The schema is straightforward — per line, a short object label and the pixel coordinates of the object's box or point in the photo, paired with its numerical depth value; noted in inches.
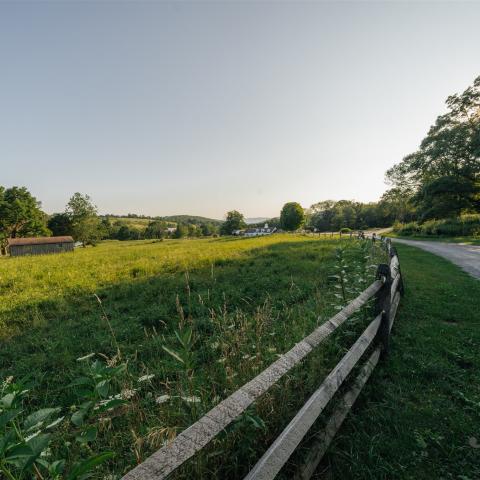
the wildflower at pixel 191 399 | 76.7
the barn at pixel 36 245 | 1686.8
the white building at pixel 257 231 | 4503.9
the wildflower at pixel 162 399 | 79.0
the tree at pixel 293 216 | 3078.2
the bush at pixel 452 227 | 1079.6
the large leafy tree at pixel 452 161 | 990.4
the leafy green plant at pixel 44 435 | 41.5
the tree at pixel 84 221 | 2413.9
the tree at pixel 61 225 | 2474.5
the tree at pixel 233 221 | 4658.0
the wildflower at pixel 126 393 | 86.0
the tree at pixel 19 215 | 1914.4
